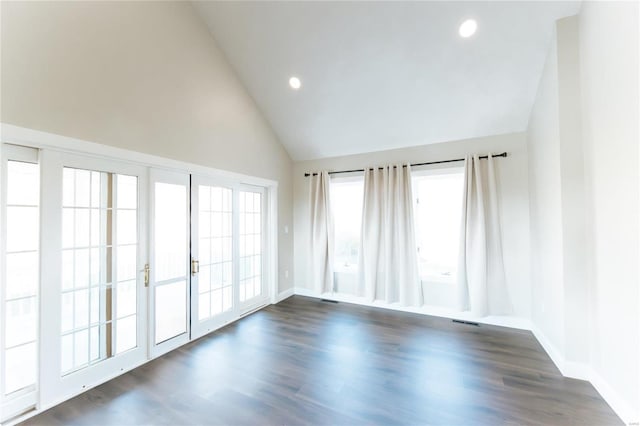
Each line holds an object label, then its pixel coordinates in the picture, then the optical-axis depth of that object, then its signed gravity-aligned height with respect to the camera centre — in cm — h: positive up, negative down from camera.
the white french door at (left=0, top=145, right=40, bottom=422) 195 -40
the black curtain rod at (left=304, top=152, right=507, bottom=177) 366 +87
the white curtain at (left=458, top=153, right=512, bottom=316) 363 -39
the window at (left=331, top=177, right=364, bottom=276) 484 +0
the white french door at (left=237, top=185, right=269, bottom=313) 418 -44
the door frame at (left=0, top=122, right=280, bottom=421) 198 +64
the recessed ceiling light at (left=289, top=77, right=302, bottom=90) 375 +197
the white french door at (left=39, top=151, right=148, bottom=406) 215 -44
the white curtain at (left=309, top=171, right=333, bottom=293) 481 -28
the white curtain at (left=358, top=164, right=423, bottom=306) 414 -33
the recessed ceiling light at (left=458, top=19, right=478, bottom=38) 270 +196
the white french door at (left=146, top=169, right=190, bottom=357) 292 -45
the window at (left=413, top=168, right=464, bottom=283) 405 -3
